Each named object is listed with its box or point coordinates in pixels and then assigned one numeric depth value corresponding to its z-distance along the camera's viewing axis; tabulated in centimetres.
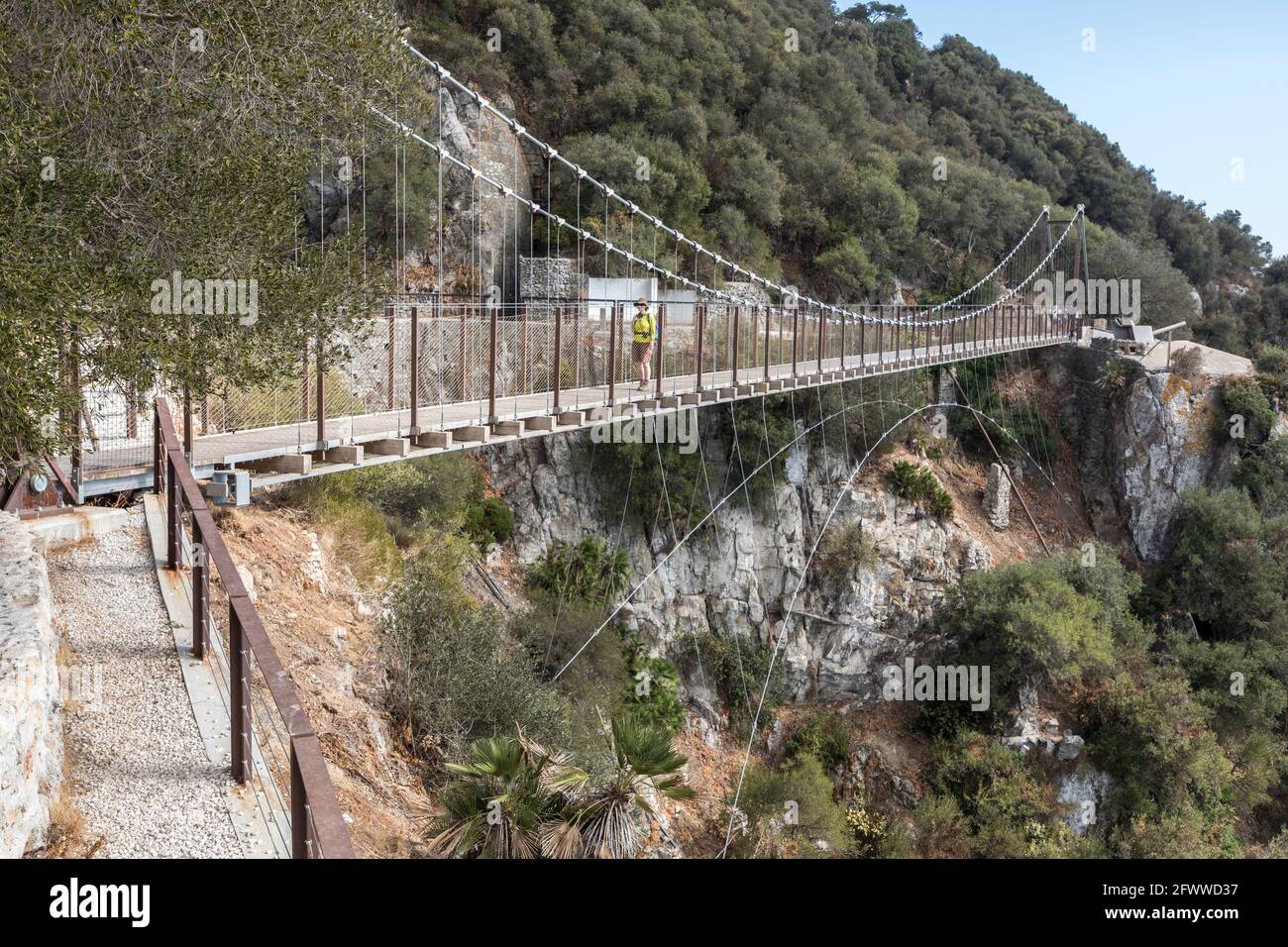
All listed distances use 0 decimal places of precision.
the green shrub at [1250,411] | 2338
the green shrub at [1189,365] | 2488
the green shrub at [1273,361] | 2488
